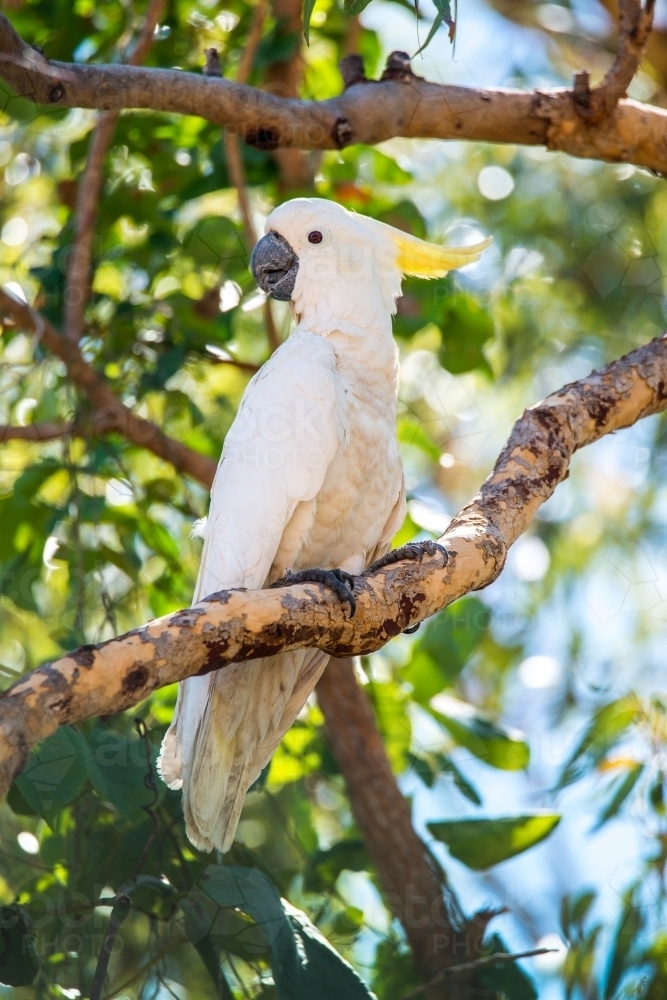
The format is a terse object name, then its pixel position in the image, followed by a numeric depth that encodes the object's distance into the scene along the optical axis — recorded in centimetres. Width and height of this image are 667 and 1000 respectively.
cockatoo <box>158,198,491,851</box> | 434
